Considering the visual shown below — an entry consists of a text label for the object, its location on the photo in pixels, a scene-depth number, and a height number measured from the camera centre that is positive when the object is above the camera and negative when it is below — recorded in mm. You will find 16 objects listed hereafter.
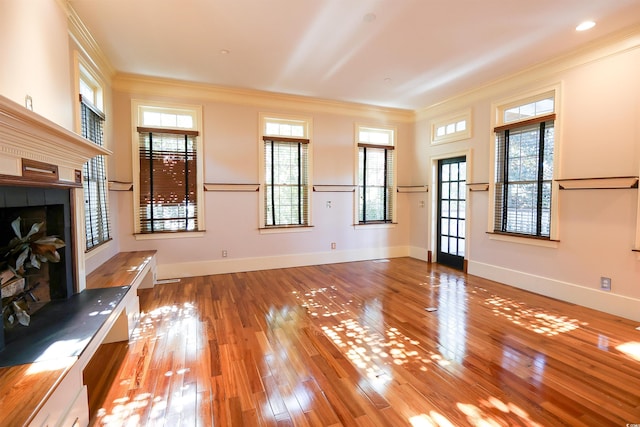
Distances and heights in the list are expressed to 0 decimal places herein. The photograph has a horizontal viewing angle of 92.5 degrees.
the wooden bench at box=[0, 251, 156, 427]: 1197 -811
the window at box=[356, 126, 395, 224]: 5859 +473
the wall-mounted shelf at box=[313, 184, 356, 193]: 5484 +193
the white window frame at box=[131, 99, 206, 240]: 4379 +722
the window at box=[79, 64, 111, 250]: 3188 +281
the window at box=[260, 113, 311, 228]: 5168 +443
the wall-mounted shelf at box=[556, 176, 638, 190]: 3100 +178
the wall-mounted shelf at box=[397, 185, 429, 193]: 5949 +198
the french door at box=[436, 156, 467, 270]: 5172 -211
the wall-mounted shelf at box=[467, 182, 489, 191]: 4617 +202
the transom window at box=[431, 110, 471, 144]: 4957 +1228
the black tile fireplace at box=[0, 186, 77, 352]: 2100 -277
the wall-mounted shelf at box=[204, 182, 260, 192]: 4777 +183
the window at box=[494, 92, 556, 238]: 3875 +439
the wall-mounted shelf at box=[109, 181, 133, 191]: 4053 +173
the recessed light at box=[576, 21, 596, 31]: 2953 +1699
